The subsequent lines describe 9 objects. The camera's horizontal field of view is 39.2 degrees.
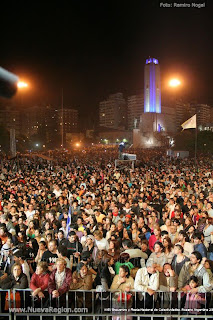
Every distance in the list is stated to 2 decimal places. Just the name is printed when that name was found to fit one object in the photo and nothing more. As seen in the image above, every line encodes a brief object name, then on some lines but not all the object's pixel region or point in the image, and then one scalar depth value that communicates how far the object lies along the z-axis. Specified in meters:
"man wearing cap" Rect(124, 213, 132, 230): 6.78
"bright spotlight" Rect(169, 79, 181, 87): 19.17
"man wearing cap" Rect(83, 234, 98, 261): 5.15
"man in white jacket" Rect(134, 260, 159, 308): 3.88
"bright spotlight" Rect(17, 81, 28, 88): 21.34
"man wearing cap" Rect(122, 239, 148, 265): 5.03
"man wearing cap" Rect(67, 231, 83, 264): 5.39
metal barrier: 3.63
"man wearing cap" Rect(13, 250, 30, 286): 4.48
